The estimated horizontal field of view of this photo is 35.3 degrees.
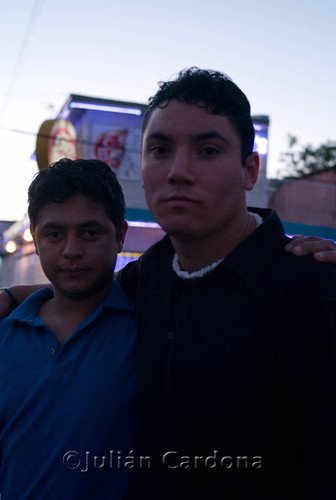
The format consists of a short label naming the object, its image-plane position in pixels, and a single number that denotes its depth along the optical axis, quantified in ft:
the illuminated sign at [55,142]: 40.32
